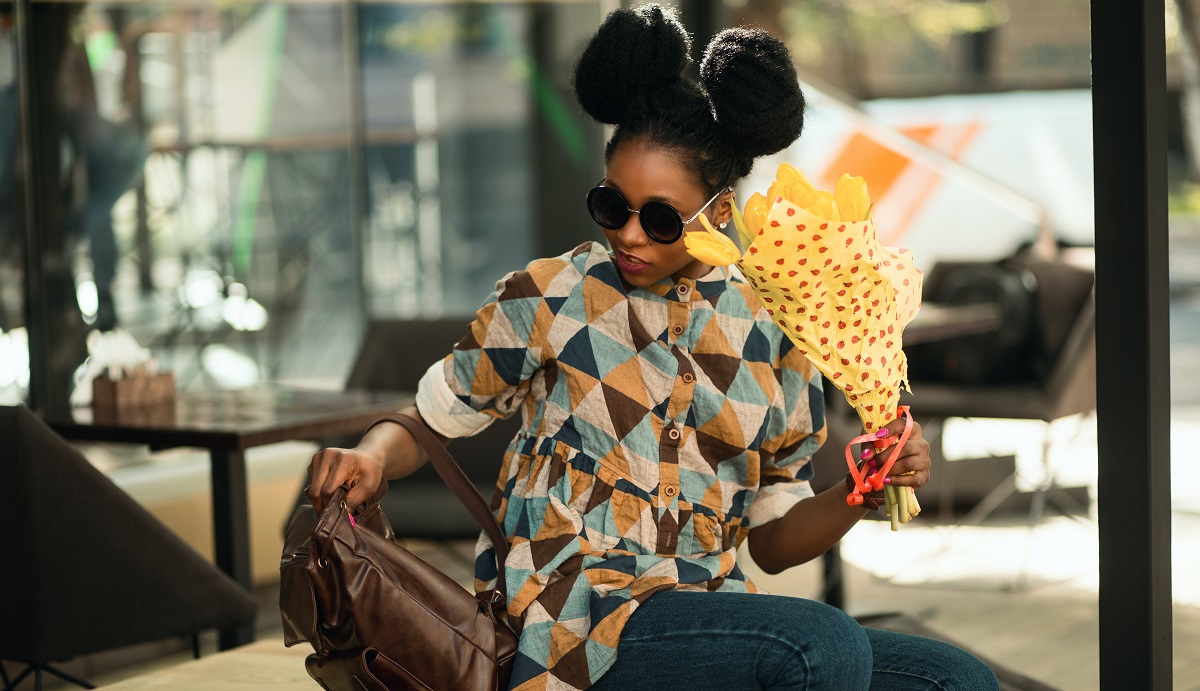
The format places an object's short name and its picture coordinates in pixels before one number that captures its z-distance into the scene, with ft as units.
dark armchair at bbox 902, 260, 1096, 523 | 16.29
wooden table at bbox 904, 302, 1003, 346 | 15.42
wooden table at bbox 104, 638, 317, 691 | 8.33
